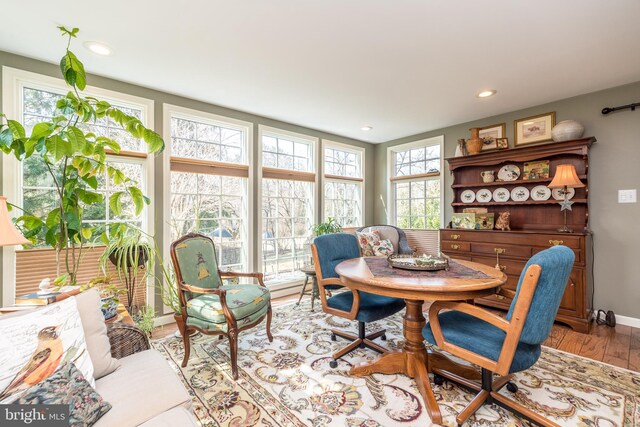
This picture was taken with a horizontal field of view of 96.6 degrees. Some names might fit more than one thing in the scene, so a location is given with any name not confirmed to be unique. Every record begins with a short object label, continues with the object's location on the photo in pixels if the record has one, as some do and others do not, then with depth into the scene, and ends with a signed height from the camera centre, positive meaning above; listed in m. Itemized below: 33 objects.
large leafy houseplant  1.89 +0.42
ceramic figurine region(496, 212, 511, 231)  3.63 -0.11
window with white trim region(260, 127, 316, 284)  4.07 +0.18
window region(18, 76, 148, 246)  2.50 +0.48
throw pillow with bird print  0.99 -0.51
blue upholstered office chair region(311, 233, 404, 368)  2.16 -0.71
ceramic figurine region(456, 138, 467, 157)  4.03 +0.93
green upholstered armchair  2.18 -0.71
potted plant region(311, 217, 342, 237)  4.32 -0.22
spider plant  2.57 -0.40
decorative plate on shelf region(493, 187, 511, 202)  3.81 +0.25
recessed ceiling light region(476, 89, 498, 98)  3.12 +1.33
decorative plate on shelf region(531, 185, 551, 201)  3.50 +0.26
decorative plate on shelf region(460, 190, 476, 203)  4.11 +0.25
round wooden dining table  1.63 -0.47
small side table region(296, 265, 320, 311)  3.46 -0.75
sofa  1.09 -0.74
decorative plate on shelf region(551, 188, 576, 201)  3.34 +0.23
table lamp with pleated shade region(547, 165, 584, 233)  3.02 +0.36
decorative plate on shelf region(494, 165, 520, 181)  3.73 +0.54
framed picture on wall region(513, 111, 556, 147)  3.48 +1.07
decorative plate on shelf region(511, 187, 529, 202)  3.66 +0.25
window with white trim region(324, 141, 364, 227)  4.86 +0.53
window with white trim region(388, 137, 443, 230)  4.62 +0.51
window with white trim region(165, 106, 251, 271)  3.29 +0.41
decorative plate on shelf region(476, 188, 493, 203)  3.96 +0.25
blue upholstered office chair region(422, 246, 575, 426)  1.39 -0.63
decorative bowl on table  2.03 -0.37
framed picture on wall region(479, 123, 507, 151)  3.86 +1.09
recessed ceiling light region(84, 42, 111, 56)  2.21 +1.32
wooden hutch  2.95 -0.22
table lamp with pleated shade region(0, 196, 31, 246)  1.53 -0.10
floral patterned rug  1.68 -1.20
